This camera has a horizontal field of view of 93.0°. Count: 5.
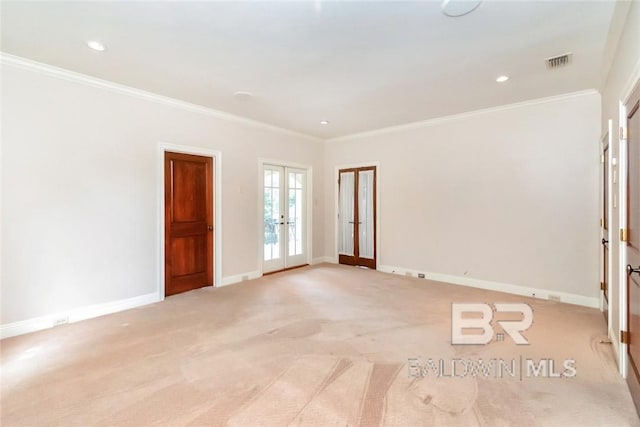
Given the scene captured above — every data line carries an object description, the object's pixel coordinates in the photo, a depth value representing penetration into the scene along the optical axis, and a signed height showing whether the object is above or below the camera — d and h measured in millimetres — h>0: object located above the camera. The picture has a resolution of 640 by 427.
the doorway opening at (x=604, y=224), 3383 -140
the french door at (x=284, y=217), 5680 -79
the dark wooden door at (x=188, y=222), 4297 -117
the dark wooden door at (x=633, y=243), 1992 -214
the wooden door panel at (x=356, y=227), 6230 -292
